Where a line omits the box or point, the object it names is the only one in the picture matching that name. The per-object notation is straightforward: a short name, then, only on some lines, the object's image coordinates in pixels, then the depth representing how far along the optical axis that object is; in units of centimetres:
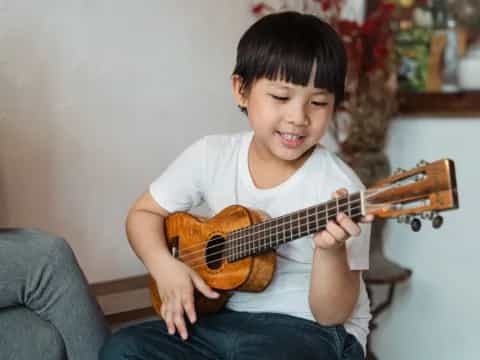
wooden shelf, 162
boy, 101
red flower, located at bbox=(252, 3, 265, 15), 182
